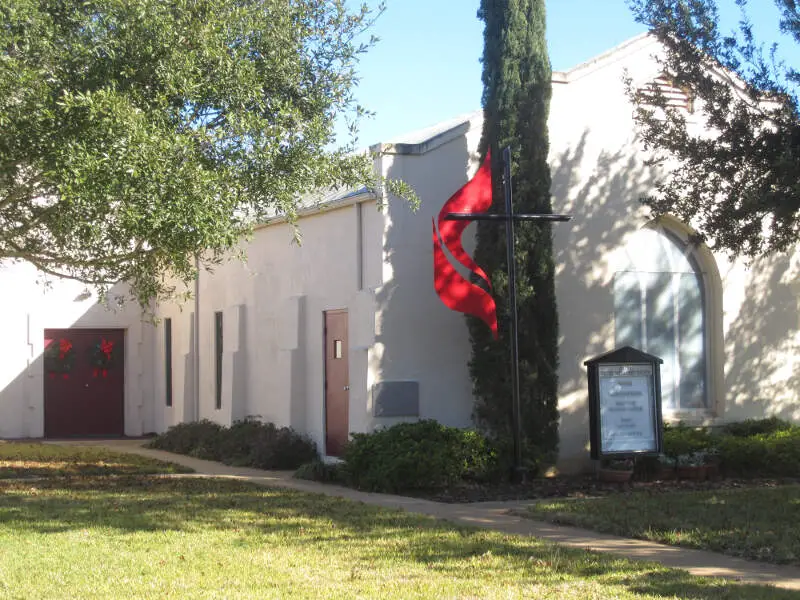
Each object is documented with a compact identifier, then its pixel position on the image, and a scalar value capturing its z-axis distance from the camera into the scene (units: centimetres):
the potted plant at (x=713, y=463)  1408
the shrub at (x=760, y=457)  1419
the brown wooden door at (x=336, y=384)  1546
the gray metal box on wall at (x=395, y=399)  1430
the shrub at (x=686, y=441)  1427
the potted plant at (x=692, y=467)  1395
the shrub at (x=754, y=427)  1582
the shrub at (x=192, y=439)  1786
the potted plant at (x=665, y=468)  1393
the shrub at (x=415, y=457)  1270
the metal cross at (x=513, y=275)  1305
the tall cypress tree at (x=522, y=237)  1416
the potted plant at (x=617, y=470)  1370
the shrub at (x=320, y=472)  1383
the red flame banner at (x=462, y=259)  1343
